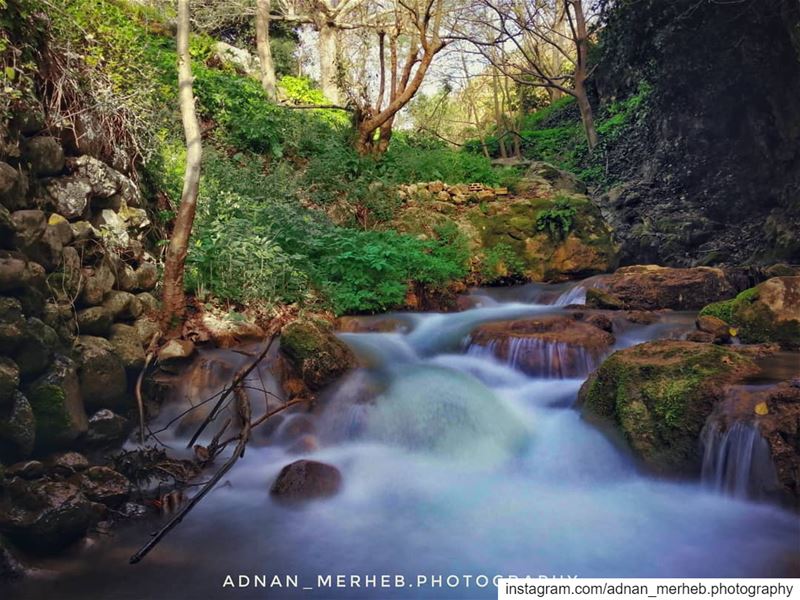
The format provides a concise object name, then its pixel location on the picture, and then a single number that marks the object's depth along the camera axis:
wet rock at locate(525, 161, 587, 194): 14.17
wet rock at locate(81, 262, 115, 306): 5.32
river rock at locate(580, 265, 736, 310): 8.38
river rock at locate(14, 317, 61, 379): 4.30
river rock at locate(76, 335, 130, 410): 4.98
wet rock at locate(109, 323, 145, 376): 5.47
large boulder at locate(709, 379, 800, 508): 4.01
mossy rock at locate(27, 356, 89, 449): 4.39
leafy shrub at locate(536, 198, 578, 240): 11.19
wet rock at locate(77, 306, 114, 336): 5.21
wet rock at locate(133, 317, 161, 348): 5.93
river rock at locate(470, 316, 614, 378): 6.48
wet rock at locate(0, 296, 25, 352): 4.09
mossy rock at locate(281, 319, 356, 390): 6.00
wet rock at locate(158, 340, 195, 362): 5.96
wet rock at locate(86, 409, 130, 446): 4.92
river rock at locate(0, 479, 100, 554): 3.66
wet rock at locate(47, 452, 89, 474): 4.30
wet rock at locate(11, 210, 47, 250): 4.51
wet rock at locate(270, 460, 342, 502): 4.62
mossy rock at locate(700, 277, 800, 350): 6.30
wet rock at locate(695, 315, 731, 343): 6.52
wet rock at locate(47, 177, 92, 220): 5.36
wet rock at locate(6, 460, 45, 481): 3.97
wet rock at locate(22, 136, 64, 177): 5.11
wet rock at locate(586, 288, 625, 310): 8.28
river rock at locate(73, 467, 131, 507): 4.23
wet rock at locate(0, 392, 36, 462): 4.04
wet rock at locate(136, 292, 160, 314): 6.18
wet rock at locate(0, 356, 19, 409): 3.97
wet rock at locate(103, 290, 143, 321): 5.61
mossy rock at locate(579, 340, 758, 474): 4.62
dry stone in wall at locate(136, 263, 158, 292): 6.24
